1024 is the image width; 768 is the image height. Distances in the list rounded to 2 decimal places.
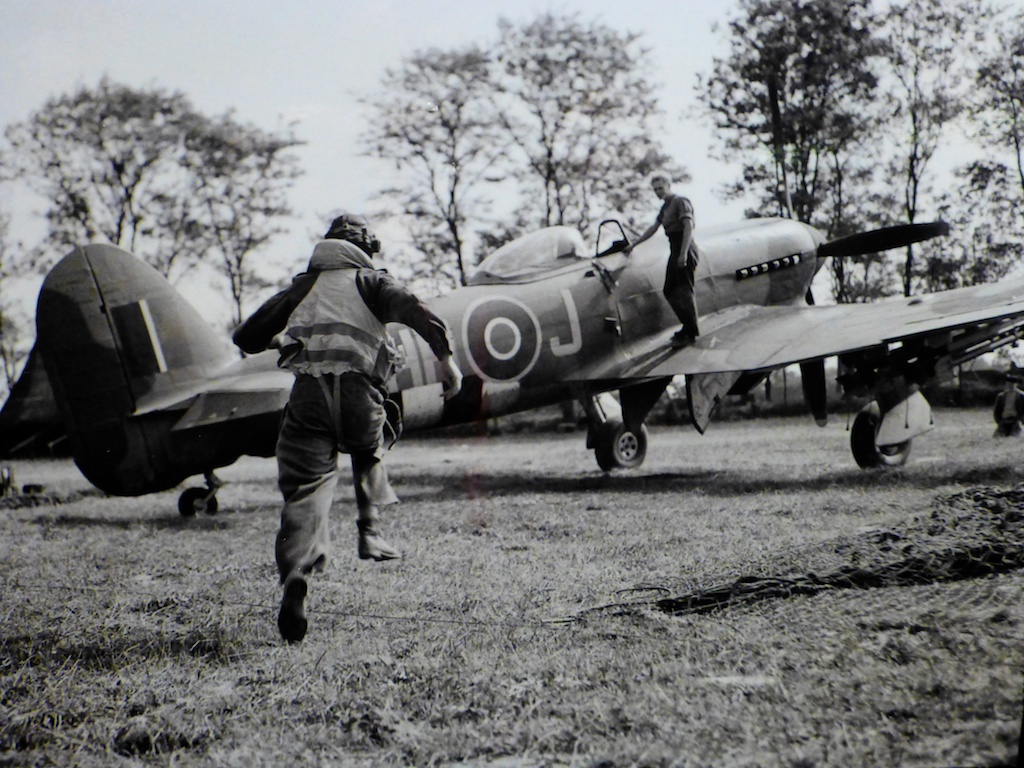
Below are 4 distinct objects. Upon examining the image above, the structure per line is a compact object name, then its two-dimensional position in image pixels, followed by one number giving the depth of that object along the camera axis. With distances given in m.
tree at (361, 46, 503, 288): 29.39
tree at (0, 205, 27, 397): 31.20
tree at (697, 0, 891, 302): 24.45
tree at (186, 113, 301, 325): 29.00
